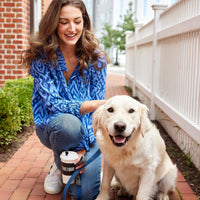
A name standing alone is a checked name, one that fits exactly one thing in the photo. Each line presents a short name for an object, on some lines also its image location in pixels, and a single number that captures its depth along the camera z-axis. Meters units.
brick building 6.19
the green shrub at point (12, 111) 3.95
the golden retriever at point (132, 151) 2.37
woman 2.81
